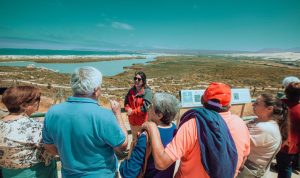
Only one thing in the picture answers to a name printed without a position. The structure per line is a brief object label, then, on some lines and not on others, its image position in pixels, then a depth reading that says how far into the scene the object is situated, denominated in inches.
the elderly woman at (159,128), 67.2
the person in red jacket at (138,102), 141.8
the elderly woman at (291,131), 107.3
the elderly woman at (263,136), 84.3
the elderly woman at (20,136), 69.3
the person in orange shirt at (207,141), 61.7
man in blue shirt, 66.6
